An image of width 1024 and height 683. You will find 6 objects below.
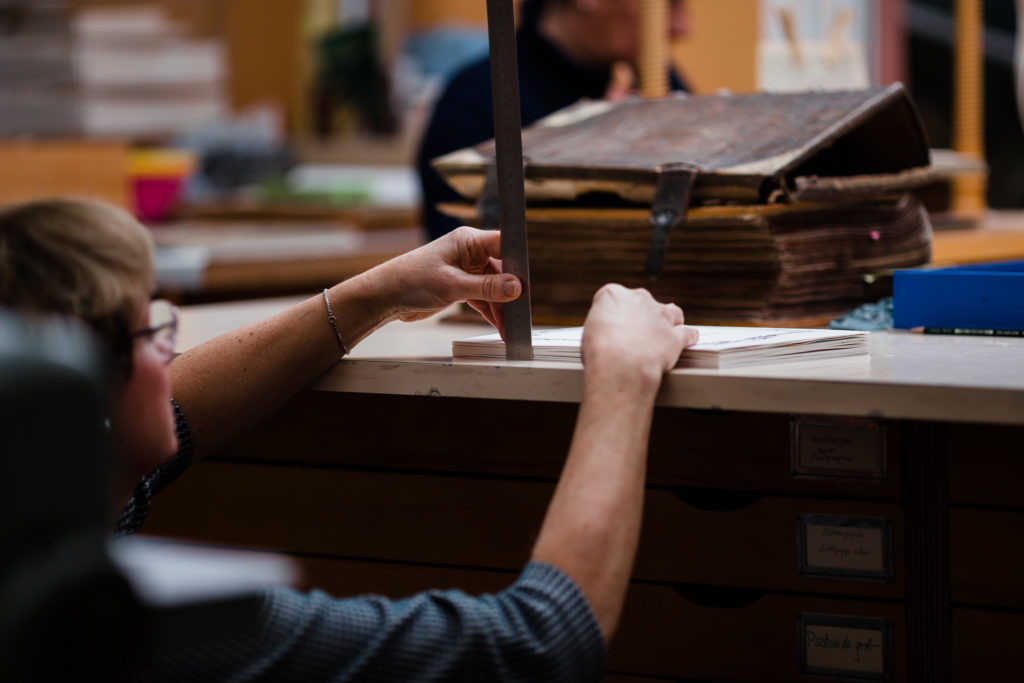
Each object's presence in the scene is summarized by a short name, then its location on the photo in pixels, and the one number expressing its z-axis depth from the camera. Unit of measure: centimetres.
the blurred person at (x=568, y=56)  407
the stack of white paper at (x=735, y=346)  247
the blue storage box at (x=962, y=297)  269
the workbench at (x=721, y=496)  250
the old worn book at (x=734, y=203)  279
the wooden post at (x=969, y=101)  372
